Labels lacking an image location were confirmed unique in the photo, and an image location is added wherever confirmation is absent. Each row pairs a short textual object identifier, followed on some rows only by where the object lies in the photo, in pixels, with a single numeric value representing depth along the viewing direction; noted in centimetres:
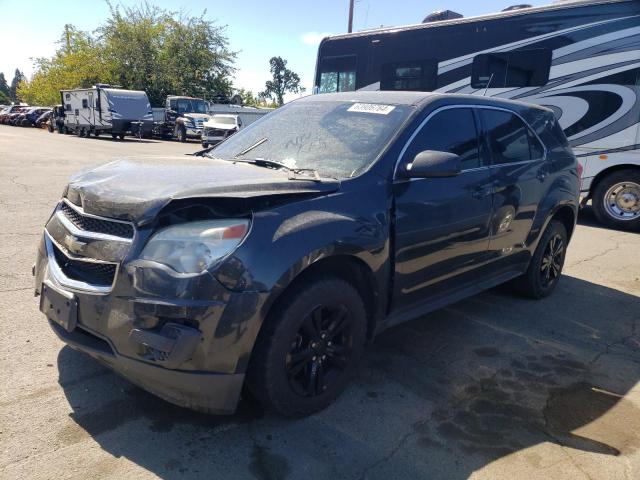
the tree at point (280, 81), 10844
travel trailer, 2634
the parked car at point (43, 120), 4075
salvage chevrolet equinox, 228
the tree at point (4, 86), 11794
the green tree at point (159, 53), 4006
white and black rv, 800
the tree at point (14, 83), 11388
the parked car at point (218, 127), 2395
